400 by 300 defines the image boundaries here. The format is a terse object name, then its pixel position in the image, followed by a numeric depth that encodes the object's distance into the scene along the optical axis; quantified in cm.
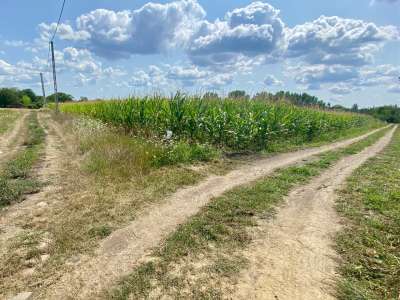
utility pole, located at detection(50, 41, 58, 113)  2711
